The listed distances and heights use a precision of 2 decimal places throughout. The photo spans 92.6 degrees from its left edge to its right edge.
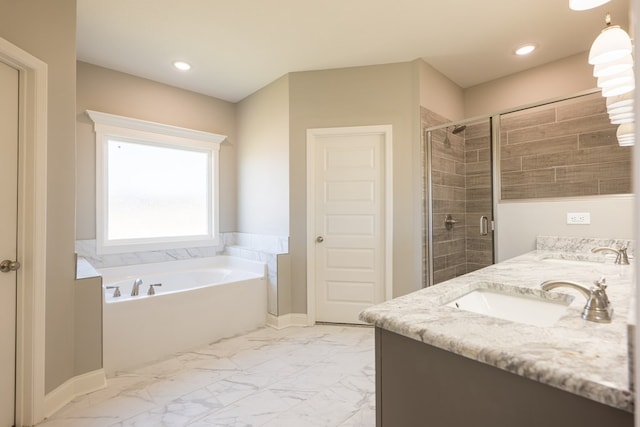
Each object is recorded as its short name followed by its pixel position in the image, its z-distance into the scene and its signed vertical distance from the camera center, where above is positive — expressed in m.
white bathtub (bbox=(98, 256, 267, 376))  2.25 -0.77
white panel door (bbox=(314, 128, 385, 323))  3.10 -0.08
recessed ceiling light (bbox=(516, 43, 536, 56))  2.75 +1.52
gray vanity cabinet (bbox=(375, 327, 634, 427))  0.58 -0.41
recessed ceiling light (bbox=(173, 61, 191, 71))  3.01 +1.52
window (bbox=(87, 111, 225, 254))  3.09 +0.37
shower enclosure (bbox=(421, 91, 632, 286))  2.62 +0.45
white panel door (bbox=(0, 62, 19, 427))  1.60 -0.05
